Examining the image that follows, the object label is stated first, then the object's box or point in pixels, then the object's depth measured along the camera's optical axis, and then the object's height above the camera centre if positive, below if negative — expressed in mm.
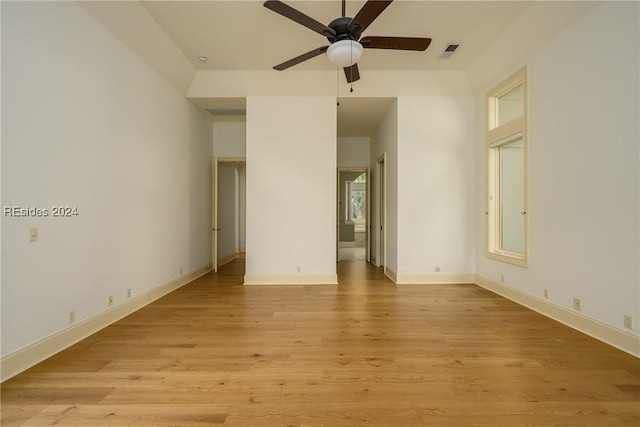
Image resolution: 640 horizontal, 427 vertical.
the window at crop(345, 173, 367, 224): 13554 +699
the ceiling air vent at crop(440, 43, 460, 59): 3855 +2341
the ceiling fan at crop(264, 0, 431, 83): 2318 +1682
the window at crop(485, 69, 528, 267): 3729 +596
